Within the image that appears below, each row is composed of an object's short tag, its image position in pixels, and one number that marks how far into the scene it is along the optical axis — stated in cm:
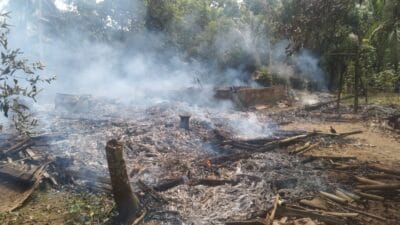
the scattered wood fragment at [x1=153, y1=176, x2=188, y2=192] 689
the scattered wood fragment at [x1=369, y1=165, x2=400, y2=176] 731
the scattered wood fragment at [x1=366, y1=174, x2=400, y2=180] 703
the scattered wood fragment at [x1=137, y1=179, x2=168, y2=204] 632
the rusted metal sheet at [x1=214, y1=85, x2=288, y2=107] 1794
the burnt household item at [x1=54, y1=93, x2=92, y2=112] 1648
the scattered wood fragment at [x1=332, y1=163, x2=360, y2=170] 779
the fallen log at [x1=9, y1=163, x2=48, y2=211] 637
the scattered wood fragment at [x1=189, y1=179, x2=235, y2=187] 711
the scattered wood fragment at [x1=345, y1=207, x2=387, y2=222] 547
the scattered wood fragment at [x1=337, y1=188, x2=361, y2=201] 616
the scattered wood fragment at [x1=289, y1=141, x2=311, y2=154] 927
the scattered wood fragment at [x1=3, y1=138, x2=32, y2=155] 856
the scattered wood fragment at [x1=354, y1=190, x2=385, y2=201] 614
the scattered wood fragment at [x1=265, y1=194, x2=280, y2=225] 530
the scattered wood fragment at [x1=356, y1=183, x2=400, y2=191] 627
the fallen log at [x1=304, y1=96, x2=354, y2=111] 1723
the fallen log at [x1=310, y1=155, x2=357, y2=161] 854
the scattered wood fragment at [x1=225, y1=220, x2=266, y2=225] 531
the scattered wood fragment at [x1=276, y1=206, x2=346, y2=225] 534
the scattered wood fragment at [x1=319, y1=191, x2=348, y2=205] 599
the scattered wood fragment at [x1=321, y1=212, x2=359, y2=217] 546
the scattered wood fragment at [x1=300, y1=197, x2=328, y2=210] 586
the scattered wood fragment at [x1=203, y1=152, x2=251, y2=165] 847
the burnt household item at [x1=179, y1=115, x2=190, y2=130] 1152
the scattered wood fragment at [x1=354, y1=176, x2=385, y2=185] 666
